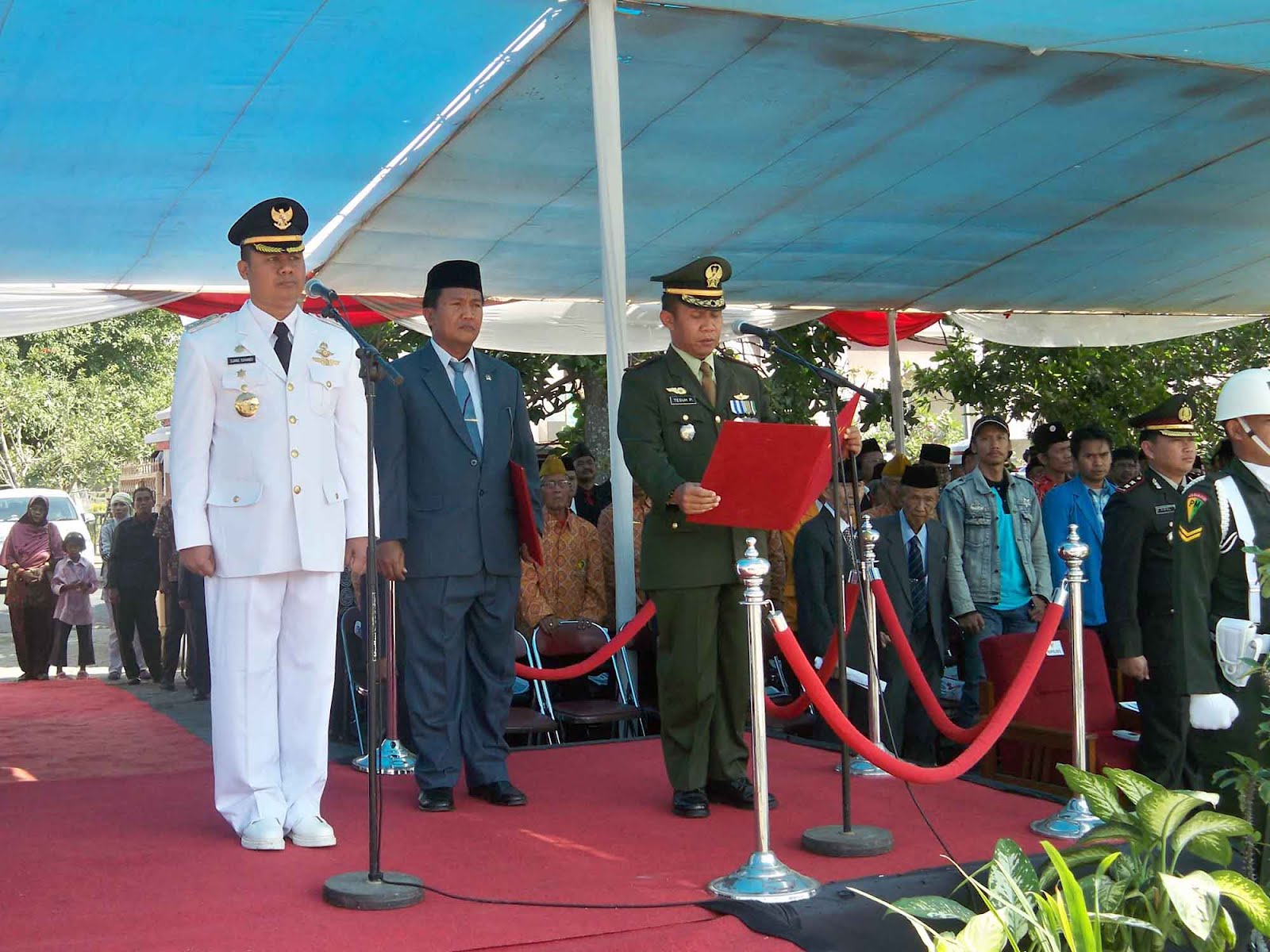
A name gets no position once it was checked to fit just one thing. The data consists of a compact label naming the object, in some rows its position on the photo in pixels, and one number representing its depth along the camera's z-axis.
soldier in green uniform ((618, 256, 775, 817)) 4.70
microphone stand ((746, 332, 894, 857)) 4.10
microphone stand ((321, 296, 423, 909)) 3.53
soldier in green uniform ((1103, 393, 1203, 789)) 5.35
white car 23.02
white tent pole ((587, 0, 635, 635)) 6.11
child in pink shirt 13.12
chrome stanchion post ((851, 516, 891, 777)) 5.22
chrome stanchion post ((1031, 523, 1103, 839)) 4.73
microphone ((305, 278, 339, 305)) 3.62
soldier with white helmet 4.06
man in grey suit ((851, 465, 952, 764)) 6.45
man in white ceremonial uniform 4.19
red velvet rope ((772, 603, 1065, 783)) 3.85
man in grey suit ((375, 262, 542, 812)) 4.75
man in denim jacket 7.28
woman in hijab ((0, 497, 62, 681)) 12.95
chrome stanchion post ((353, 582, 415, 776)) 5.73
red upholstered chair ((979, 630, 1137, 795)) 5.36
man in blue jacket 7.68
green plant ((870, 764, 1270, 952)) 3.01
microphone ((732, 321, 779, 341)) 4.14
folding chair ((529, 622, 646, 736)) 6.46
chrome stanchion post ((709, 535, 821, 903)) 3.65
